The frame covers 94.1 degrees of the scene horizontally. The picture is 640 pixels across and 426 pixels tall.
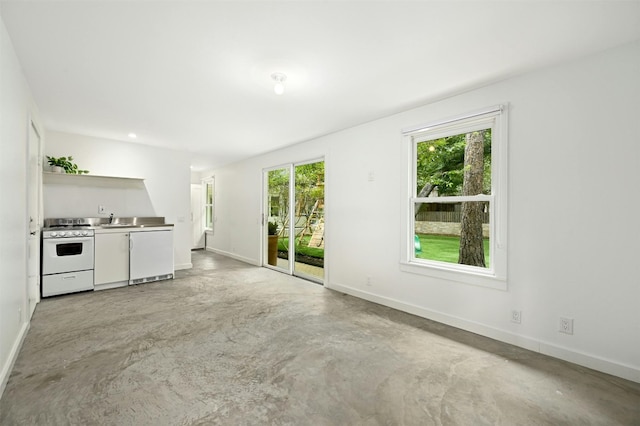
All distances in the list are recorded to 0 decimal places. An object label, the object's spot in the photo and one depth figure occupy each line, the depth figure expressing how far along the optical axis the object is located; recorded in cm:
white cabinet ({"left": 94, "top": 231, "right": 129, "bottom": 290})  446
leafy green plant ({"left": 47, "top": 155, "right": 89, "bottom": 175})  457
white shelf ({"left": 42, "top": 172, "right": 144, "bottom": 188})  466
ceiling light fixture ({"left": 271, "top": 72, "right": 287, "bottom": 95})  274
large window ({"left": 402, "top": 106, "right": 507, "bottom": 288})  292
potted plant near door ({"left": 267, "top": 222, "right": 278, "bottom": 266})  627
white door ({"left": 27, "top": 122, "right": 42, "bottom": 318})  340
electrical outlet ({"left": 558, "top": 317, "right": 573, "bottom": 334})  247
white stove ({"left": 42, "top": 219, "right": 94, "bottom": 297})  401
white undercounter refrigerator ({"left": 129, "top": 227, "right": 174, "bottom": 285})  479
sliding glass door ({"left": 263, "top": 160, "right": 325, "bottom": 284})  523
